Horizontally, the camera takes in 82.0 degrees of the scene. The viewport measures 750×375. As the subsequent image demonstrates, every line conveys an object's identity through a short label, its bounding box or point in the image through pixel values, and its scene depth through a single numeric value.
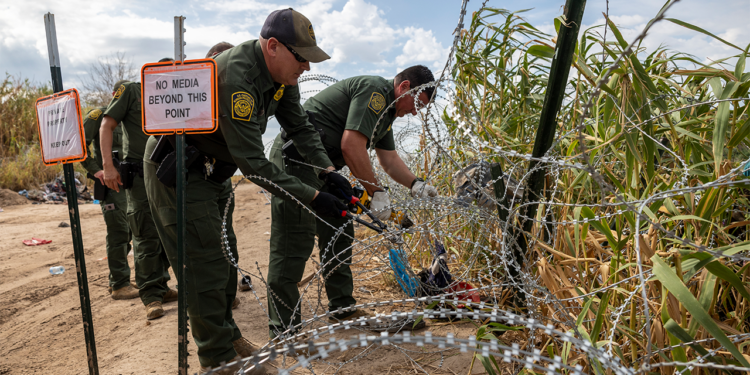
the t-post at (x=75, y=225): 1.87
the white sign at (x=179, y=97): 1.66
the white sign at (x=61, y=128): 1.97
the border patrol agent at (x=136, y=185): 3.18
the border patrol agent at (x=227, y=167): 1.99
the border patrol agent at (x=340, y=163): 2.59
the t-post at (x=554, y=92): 1.61
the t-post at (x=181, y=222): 1.65
